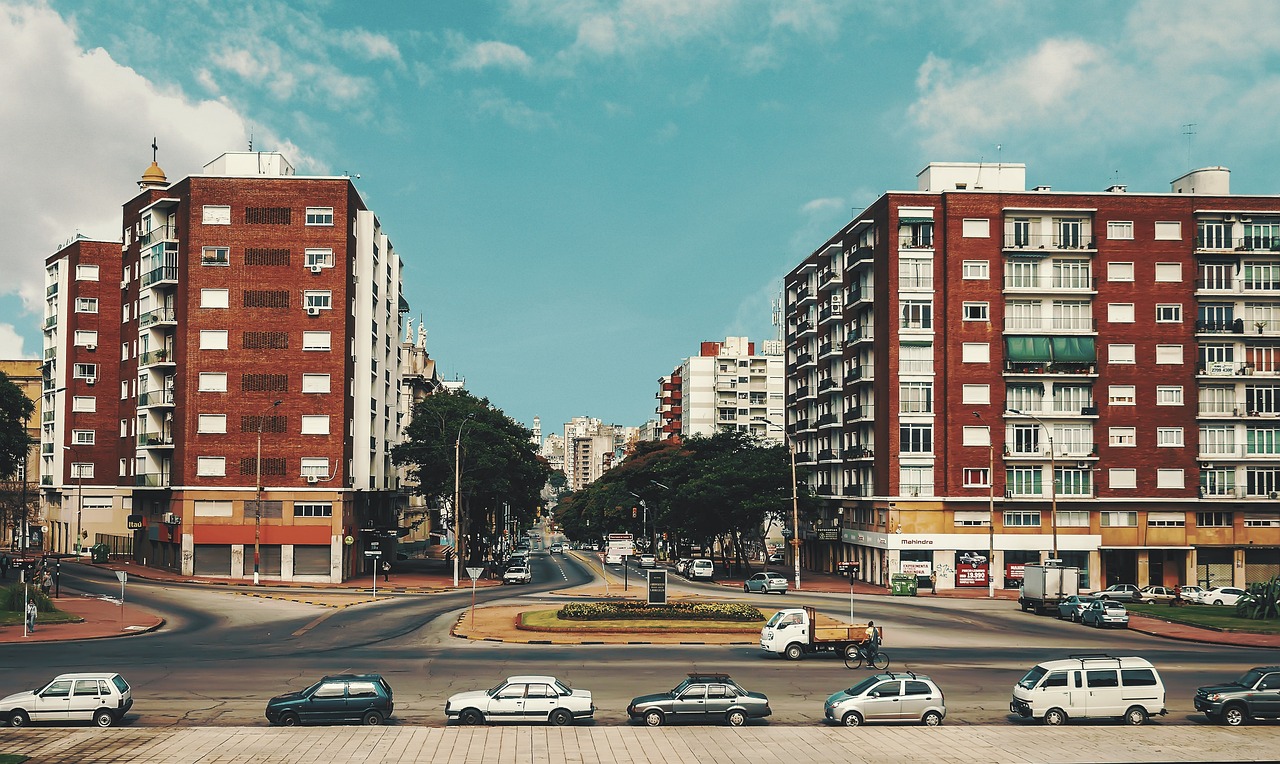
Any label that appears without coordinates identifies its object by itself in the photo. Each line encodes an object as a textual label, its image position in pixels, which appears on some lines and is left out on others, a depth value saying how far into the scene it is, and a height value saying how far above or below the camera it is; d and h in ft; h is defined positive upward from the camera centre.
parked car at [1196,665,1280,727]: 96.94 -23.57
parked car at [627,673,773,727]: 95.30 -23.42
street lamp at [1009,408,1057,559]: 251.80 -7.54
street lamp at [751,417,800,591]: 260.93 -20.37
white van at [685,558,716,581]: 303.48 -33.89
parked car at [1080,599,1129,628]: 186.39 -29.11
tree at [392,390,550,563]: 306.35 +1.28
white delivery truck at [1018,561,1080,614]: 206.08 -26.12
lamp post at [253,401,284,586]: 253.44 -15.62
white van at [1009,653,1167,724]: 97.14 -22.72
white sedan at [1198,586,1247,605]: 233.55 -32.18
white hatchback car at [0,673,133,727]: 93.91 -22.96
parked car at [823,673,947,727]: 95.91 -23.46
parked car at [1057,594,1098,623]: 195.72 -29.17
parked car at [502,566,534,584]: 286.87 -33.78
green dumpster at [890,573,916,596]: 256.52 -32.65
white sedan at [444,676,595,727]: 94.79 -23.33
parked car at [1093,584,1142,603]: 236.02 -32.00
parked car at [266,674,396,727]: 94.02 -23.11
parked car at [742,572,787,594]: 253.85 -31.97
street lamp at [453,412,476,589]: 266.36 -13.83
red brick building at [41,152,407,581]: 270.05 +23.13
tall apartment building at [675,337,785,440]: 615.98 +40.95
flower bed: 170.81 -26.39
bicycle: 131.34 -26.43
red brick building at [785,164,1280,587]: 277.44 +20.29
